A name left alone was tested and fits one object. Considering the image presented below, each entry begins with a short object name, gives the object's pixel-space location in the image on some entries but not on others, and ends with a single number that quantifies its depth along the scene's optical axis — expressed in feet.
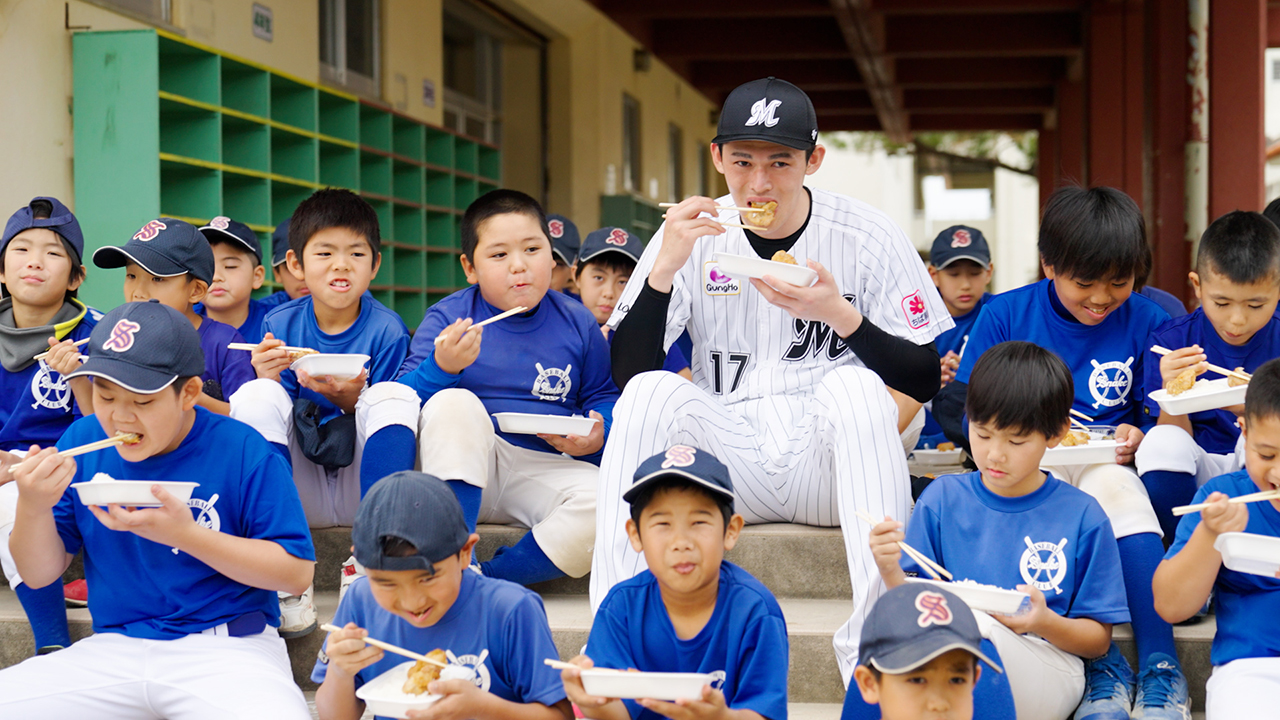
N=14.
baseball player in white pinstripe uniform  7.22
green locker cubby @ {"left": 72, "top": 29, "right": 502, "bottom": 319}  14.65
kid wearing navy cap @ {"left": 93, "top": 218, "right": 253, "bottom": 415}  9.53
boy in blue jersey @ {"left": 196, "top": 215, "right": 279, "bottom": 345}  11.57
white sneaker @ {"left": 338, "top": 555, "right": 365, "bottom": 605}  8.39
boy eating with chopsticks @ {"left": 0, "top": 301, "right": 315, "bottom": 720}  6.60
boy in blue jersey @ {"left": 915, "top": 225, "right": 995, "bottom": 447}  14.47
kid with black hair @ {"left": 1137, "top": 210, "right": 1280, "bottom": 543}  7.97
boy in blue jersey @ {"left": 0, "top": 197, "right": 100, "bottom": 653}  9.12
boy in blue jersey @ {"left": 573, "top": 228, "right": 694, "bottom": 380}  13.25
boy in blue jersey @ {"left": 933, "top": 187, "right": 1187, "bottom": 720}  8.41
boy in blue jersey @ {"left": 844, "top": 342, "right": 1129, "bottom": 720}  6.69
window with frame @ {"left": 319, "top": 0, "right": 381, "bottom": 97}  21.47
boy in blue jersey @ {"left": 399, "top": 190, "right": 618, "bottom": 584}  8.68
